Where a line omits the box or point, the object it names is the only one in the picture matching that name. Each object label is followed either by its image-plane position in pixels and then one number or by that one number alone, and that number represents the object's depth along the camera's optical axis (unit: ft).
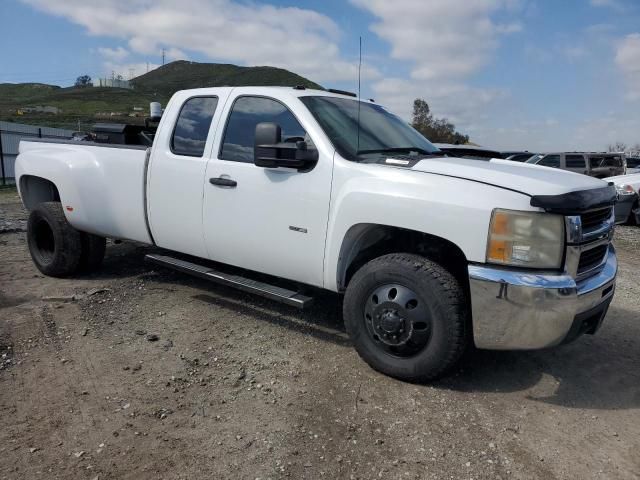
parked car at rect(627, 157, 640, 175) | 72.74
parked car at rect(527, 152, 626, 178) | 55.72
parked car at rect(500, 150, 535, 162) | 63.60
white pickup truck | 9.87
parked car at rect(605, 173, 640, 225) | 37.17
